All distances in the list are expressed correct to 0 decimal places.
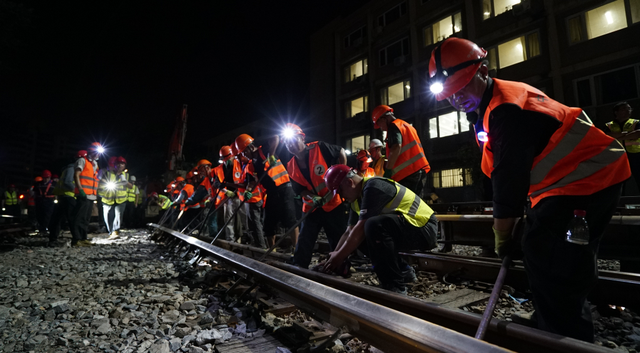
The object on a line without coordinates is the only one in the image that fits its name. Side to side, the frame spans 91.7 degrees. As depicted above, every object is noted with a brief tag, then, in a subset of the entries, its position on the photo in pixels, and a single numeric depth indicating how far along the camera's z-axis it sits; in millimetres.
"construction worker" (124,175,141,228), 14414
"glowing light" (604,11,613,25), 12309
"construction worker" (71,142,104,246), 6934
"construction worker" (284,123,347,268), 3758
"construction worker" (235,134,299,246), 5441
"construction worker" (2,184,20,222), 15453
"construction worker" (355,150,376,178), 7898
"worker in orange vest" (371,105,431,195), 4062
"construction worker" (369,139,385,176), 6594
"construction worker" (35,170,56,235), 10336
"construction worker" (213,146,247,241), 7137
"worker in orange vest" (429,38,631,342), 1428
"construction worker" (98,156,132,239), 8562
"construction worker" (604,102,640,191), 4441
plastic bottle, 1326
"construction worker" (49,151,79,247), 6902
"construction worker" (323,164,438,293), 2645
